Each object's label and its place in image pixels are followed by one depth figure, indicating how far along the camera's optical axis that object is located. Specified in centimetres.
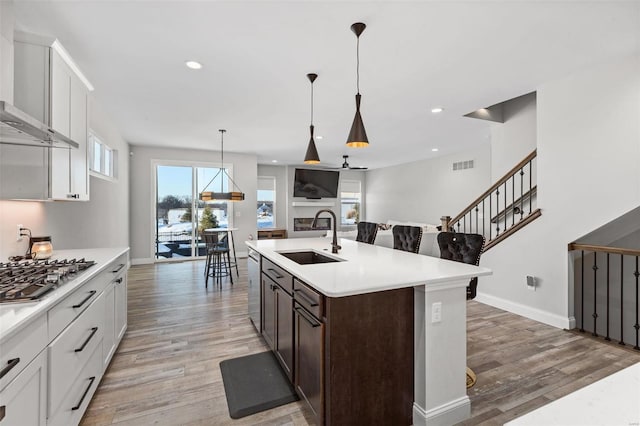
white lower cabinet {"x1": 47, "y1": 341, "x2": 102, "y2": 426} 151
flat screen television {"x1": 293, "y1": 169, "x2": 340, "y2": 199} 993
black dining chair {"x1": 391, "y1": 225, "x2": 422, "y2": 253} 330
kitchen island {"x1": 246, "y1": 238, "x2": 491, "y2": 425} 164
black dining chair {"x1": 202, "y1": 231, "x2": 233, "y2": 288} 515
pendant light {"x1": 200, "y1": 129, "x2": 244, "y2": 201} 532
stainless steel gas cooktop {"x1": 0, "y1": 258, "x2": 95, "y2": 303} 140
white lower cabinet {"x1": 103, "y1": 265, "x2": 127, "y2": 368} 237
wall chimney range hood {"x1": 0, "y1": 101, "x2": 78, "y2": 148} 136
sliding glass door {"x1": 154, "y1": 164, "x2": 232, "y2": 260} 720
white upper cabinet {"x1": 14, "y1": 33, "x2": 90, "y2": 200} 207
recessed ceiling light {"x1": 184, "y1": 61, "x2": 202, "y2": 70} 293
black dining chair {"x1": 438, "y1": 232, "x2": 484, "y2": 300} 257
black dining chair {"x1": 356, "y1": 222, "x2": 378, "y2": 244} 399
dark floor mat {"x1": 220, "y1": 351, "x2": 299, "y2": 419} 204
